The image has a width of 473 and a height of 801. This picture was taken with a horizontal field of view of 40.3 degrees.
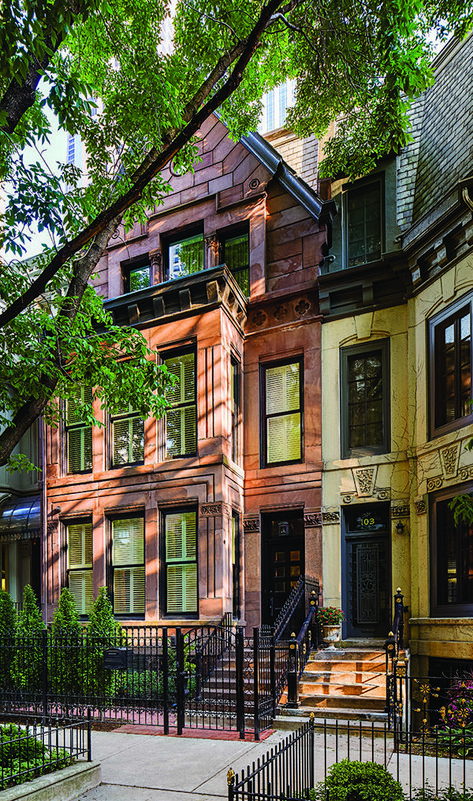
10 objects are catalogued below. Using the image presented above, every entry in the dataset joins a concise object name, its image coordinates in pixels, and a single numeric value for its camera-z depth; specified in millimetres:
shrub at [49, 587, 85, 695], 11547
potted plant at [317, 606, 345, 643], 12773
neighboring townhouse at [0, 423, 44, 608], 16938
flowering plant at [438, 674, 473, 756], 8508
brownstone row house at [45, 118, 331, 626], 14133
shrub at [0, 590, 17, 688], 12805
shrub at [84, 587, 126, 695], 11678
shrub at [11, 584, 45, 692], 12047
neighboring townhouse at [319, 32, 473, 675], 12172
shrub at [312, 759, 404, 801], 4621
